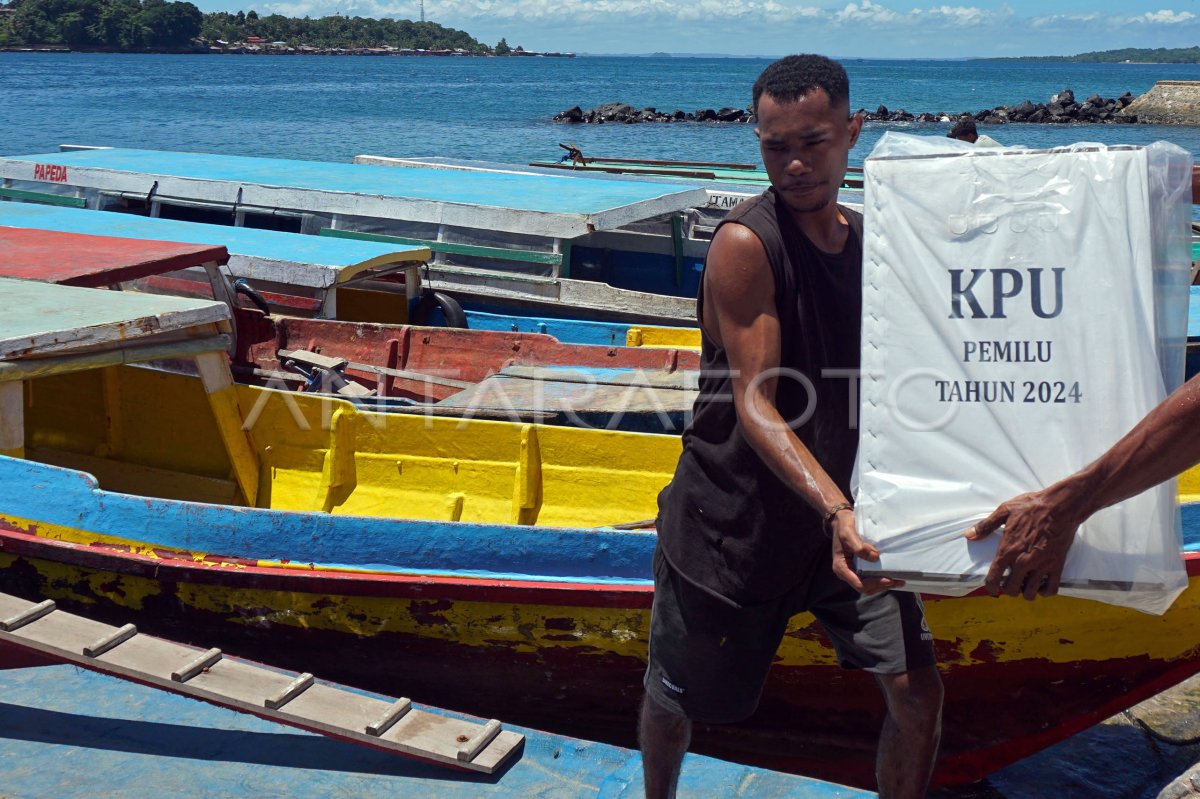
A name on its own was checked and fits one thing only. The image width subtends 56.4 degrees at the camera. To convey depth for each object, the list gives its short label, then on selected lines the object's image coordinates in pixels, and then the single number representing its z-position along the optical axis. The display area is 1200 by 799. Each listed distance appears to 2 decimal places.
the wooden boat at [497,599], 4.50
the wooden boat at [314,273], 7.49
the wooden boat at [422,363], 5.68
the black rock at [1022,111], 54.56
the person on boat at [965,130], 7.73
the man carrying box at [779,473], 2.40
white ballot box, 2.09
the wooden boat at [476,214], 8.76
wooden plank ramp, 3.43
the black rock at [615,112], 54.56
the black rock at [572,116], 53.06
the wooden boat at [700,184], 10.62
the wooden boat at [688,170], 13.80
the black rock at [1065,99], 53.72
